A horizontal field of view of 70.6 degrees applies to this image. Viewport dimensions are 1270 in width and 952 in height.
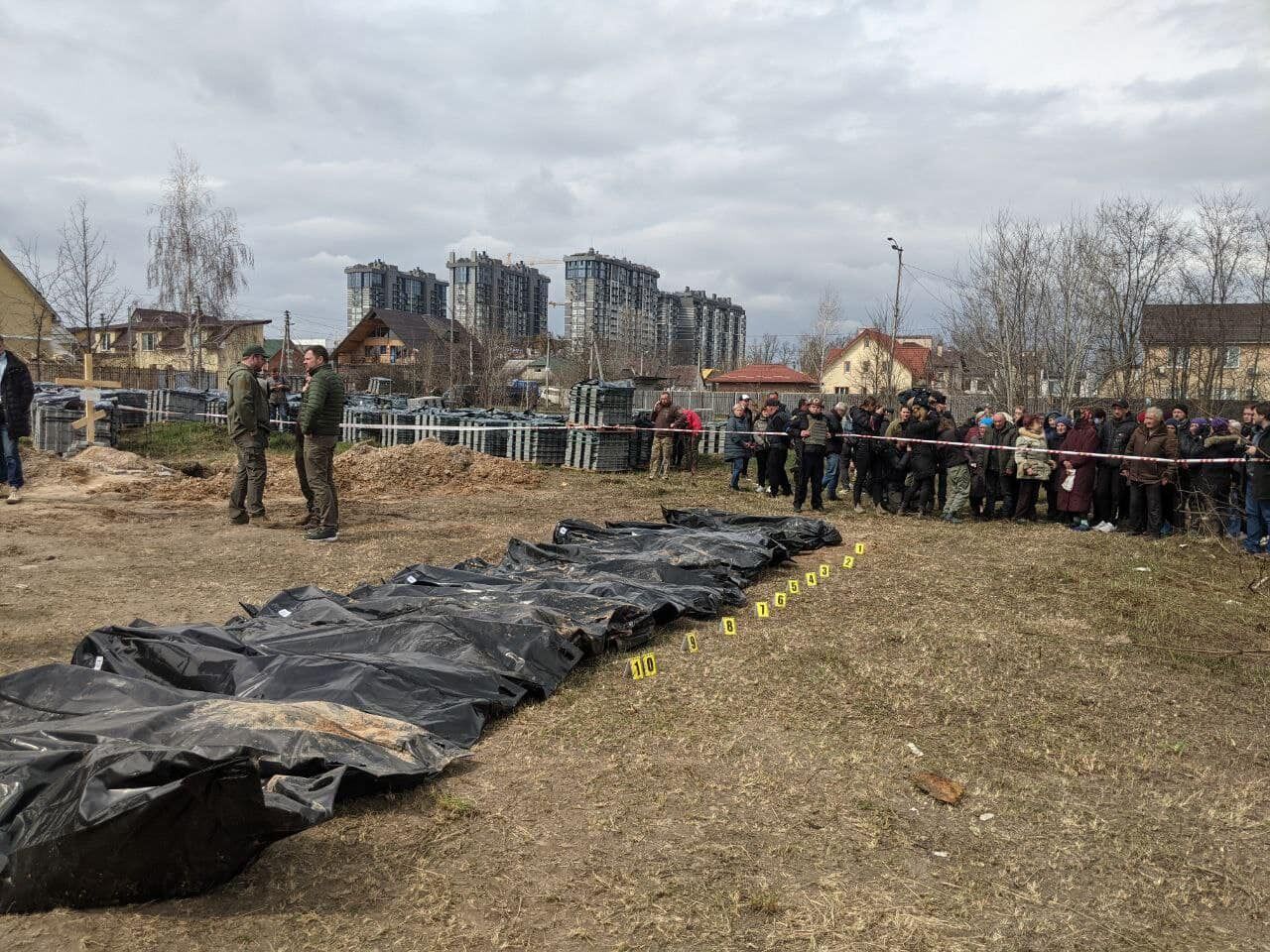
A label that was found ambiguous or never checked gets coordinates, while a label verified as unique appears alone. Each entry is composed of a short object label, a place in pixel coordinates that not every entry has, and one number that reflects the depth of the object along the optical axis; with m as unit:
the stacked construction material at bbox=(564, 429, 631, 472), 17.69
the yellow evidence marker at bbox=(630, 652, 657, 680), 5.51
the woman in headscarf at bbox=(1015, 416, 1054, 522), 12.37
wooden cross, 16.35
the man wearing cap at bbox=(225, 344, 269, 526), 10.25
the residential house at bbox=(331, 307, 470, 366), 49.11
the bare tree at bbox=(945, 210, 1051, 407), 24.59
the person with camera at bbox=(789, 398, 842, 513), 12.56
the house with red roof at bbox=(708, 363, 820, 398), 57.69
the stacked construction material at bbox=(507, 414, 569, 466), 18.30
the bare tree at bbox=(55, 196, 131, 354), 26.31
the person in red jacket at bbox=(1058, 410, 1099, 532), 12.17
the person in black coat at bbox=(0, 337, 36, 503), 11.12
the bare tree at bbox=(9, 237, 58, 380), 25.88
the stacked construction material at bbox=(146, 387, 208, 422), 22.38
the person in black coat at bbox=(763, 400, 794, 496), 14.48
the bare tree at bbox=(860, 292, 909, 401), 33.66
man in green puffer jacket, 9.50
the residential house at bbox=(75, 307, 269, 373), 36.39
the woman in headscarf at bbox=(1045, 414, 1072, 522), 12.55
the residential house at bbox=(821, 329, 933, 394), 53.09
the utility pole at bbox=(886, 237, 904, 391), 33.28
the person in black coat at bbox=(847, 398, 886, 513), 13.29
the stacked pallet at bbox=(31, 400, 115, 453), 17.75
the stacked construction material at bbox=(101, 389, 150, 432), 21.30
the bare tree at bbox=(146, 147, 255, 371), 34.34
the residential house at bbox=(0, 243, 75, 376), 31.59
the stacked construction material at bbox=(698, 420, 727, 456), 21.36
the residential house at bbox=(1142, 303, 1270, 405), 21.86
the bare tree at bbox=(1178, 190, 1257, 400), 21.31
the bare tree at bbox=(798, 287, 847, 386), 58.72
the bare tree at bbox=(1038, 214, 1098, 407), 23.80
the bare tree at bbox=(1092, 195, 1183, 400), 22.83
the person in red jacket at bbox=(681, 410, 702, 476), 17.41
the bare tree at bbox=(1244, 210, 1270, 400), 20.00
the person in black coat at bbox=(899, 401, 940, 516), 12.83
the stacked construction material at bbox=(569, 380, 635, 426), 17.86
